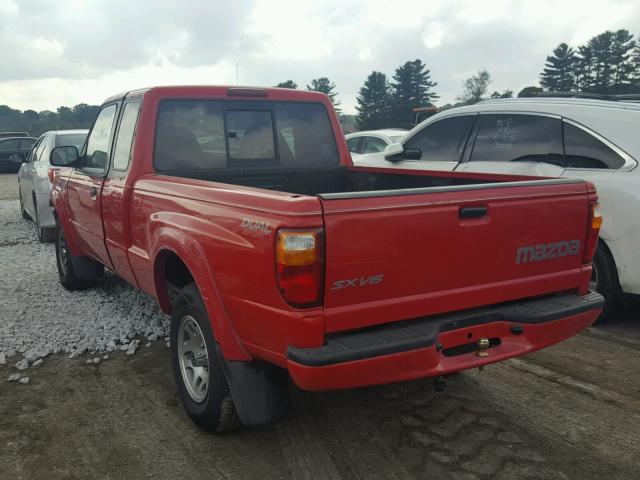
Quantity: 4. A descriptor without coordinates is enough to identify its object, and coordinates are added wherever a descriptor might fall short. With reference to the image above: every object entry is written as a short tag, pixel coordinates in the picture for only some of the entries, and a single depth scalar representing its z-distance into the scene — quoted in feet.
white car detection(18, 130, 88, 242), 27.45
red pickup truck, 7.91
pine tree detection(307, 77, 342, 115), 284.82
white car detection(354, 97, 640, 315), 14.67
